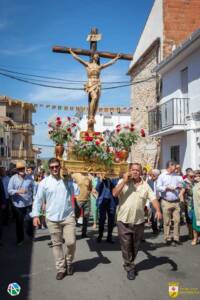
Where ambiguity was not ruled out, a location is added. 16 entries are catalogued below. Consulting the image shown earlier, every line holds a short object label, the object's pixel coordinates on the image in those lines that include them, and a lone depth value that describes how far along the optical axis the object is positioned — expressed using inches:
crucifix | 305.6
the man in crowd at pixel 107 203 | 321.1
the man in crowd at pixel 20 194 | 320.8
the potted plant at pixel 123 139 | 269.2
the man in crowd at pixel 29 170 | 433.1
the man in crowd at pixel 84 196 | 348.2
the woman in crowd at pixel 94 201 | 405.1
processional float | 260.5
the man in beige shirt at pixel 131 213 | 216.8
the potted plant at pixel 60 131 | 270.7
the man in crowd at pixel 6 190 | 426.6
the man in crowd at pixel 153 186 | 371.2
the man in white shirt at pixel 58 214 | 214.5
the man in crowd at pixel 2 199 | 317.6
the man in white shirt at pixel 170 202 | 313.4
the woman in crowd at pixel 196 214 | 302.2
